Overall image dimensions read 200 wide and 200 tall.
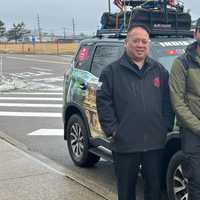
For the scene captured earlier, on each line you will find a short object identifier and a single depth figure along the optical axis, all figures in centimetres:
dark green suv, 463
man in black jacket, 374
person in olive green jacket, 361
